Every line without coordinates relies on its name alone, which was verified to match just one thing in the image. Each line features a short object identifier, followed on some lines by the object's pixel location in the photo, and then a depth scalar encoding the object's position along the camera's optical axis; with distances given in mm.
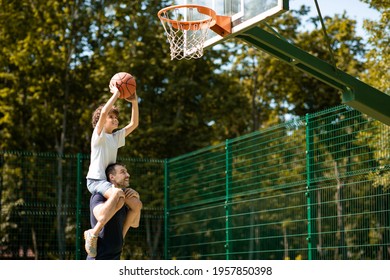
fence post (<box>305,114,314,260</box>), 11421
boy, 7172
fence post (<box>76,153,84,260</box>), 14211
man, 7239
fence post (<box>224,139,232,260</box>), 13336
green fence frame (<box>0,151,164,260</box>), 14914
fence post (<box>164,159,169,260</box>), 15258
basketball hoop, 8773
